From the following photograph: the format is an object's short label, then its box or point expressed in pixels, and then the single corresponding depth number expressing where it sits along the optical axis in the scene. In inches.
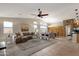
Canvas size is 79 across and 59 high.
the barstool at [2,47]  37.4
